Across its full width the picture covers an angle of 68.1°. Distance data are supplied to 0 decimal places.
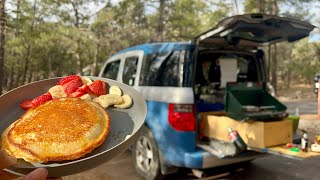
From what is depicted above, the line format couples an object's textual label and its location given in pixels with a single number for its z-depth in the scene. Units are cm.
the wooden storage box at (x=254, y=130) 281
